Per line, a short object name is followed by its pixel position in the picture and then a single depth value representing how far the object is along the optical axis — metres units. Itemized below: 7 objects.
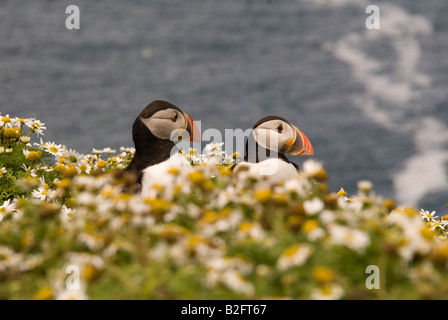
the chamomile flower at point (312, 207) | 2.98
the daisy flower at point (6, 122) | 6.93
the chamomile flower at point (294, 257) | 2.47
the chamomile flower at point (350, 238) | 2.55
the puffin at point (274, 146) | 5.19
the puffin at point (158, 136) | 5.19
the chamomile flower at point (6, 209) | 4.45
